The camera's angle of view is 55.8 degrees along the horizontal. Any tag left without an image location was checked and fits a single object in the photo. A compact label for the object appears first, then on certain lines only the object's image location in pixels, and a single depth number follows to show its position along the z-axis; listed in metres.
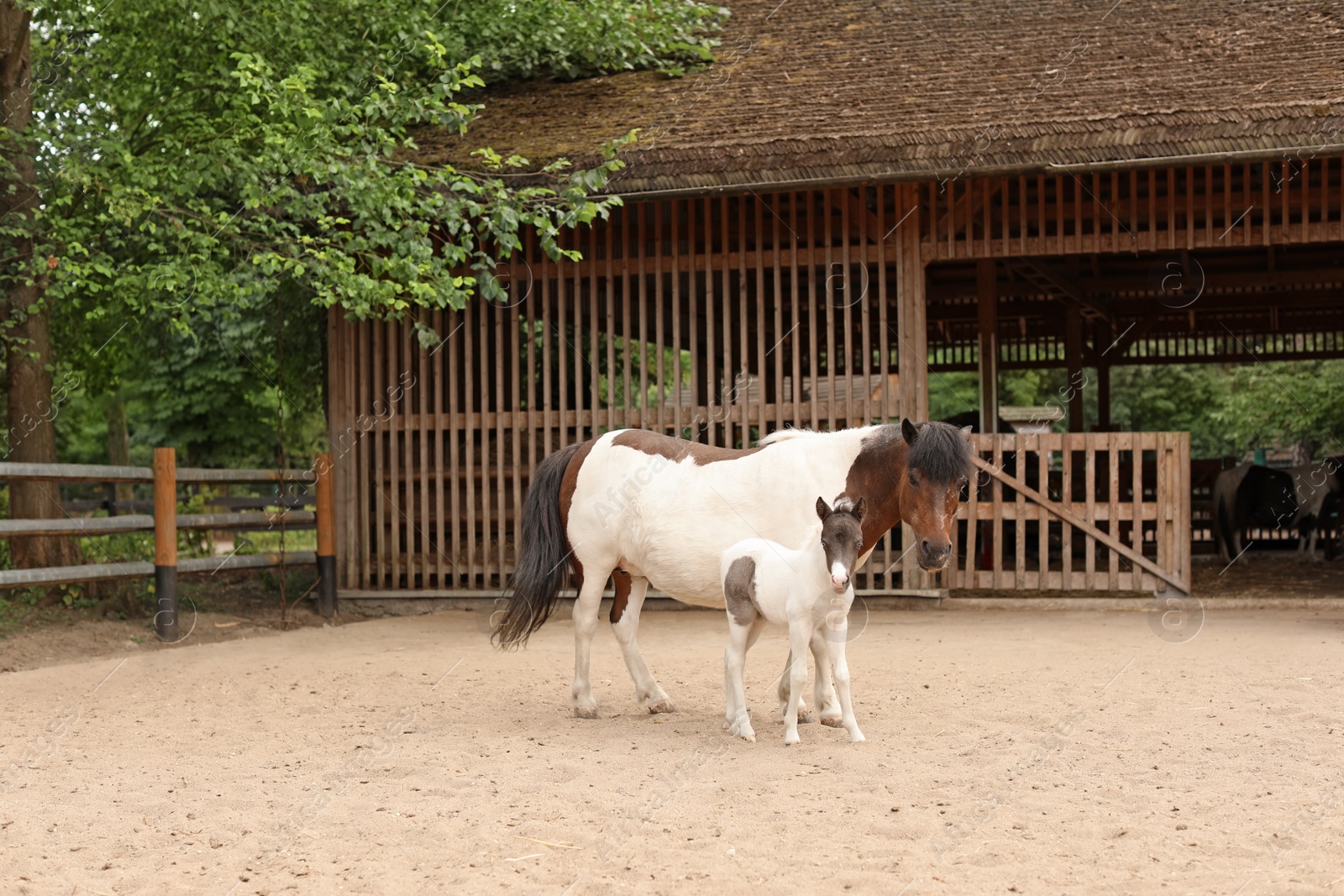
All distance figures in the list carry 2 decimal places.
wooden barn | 9.80
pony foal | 5.32
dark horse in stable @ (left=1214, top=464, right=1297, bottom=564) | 15.05
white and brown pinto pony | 6.04
